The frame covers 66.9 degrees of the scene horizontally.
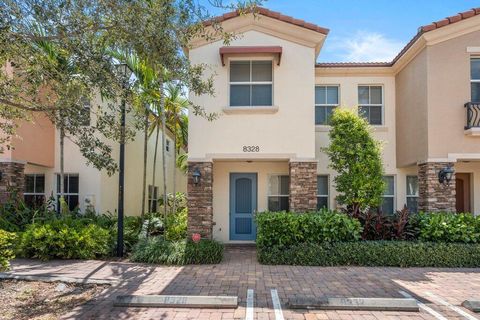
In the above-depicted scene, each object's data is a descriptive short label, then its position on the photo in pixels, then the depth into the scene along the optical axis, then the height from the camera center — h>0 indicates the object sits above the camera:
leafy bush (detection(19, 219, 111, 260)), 9.82 -1.78
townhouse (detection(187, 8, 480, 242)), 10.98 +2.26
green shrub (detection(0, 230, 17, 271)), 6.85 -1.49
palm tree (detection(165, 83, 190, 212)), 13.50 +2.53
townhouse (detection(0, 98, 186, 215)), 12.26 +0.12
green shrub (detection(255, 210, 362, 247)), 9.94 -1.44
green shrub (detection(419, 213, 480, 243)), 9.98 -1.42
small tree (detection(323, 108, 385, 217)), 10.55 +0.45
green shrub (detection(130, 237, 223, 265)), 9.70 -2.04
